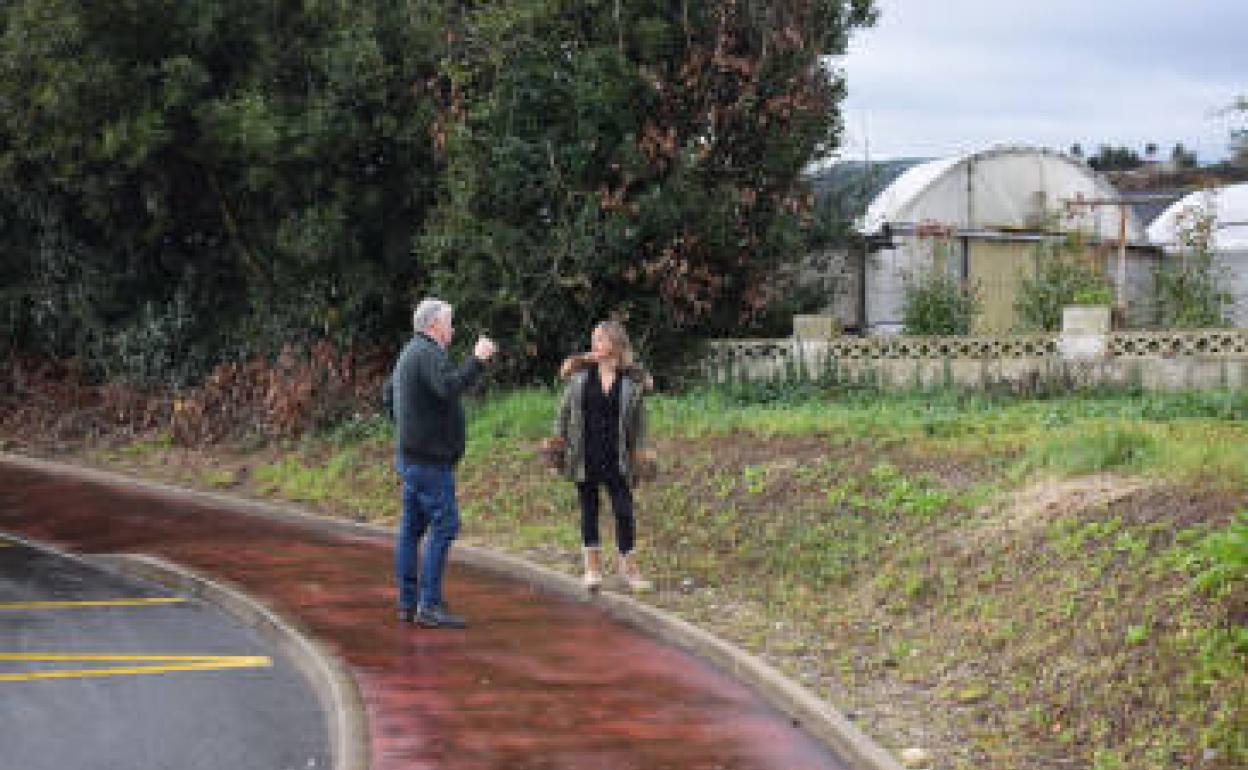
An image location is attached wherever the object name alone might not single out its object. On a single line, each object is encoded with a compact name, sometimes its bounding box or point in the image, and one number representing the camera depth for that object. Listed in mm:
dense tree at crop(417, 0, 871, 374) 17297
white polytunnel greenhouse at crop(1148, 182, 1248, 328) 21841
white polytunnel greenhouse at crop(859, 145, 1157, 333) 21641
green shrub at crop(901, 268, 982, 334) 18250
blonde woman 10594
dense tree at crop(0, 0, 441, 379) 19578
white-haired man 9797
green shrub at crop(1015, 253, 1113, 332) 17359
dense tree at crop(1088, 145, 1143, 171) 53594
